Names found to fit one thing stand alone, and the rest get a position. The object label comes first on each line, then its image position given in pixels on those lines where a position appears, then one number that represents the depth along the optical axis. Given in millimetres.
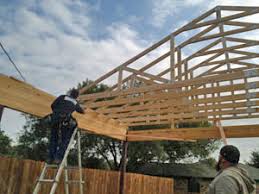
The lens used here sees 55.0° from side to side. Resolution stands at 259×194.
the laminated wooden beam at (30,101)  3659
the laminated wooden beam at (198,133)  5824
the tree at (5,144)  17578
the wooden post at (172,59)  4348
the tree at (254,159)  22142
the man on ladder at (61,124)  3264
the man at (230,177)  1742
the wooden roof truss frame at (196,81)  4113
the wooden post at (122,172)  6733
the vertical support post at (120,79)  4982
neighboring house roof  16453
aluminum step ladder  2585
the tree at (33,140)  14635
